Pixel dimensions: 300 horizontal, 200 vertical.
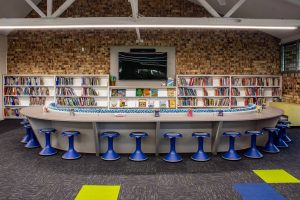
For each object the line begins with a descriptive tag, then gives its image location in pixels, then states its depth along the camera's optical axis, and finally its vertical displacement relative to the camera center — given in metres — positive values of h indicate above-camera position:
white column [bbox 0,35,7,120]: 8.91 +1.27
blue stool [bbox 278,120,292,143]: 6.05 -0.92
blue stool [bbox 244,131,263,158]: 4.90 -0.99
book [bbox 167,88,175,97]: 8.80 +0.13
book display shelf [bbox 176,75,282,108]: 8.84 +0.20
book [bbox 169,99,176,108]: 8.83 -0.23
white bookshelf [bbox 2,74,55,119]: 8.97 +0.22
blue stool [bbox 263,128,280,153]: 5.29 -0.98
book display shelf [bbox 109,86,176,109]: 8.78 -0.04
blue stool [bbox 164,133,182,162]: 4.63 -0.97
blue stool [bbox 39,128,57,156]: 4.97 -0.93
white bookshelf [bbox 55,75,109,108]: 8.84 +0.16
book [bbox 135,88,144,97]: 8.77 +0.09
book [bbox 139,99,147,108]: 8.83 -0.23
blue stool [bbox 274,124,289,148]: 5.73 -0.93
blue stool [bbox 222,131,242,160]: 4.77 -0.98
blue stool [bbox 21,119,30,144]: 5.97 -0.94
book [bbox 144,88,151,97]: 8.77 +0.12
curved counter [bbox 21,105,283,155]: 4.84 -0.57
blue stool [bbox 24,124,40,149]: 5.63 -0.95
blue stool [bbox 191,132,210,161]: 4.68 -0.99
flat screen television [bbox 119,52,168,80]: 8.91 +0.98
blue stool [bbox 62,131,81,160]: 4.77 -0.97
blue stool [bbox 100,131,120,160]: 4.74 -0.96
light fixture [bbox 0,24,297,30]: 5.78 +1.51
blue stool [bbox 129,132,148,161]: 4.66 -0.98
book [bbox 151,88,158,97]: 8.77 +0.12
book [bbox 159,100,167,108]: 8.84 -0.25
